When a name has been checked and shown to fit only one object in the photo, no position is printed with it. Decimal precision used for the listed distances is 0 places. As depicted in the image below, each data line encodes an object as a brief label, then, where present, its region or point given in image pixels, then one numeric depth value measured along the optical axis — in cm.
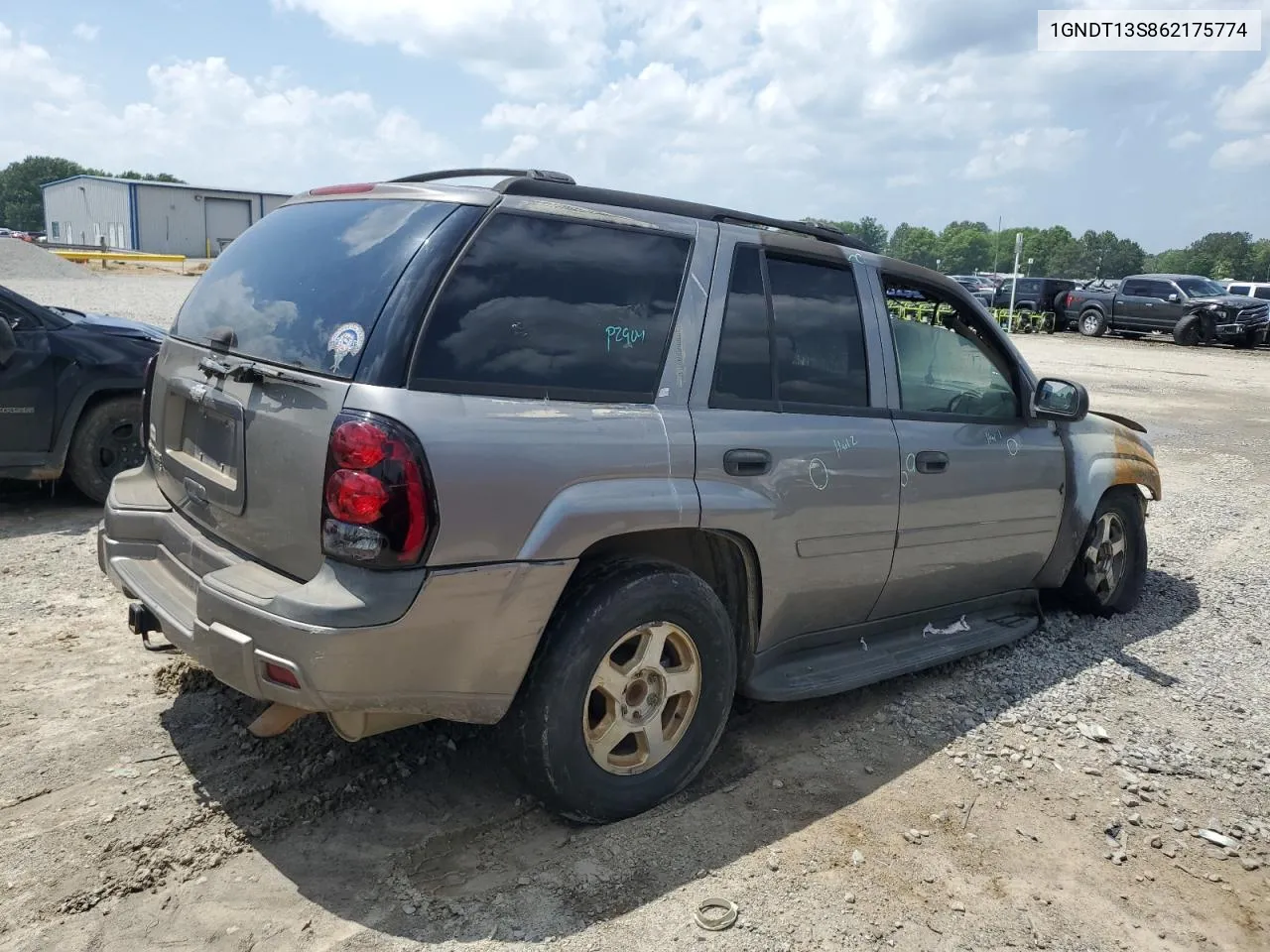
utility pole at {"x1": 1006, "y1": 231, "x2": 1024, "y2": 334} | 2789
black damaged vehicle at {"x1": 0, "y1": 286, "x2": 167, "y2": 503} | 633
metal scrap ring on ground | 278
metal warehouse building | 6338
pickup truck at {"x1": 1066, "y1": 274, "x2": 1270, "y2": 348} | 2630
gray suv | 272
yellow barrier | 4634
